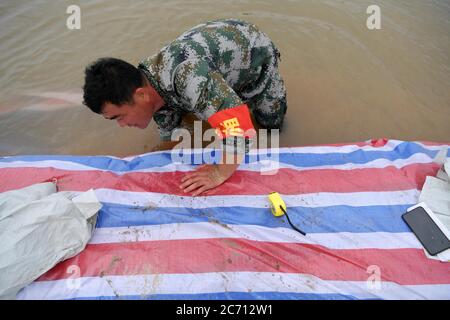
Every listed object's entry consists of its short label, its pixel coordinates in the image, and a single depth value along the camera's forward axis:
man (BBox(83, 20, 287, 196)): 1.81
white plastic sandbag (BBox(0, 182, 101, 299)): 1.53
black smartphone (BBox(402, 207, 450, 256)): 1.72
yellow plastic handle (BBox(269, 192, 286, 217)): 1.92
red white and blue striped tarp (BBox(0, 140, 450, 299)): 1.63
